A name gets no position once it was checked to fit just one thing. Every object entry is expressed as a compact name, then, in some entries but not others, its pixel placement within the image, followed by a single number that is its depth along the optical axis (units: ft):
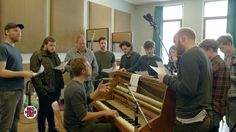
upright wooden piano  4.55
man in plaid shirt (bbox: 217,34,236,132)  6.11
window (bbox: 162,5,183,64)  18.82
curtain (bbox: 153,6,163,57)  18.95
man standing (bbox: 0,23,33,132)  6.06
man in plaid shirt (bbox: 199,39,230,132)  4.81
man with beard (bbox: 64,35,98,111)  8.53
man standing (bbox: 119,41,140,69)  9.53
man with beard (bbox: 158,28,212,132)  4.04
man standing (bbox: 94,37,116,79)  10.19
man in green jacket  7.75
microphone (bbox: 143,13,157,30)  5.66
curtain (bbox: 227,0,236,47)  16.17
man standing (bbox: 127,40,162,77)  8.62
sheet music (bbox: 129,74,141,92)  5.79
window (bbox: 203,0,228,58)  17.15
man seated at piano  4.80
